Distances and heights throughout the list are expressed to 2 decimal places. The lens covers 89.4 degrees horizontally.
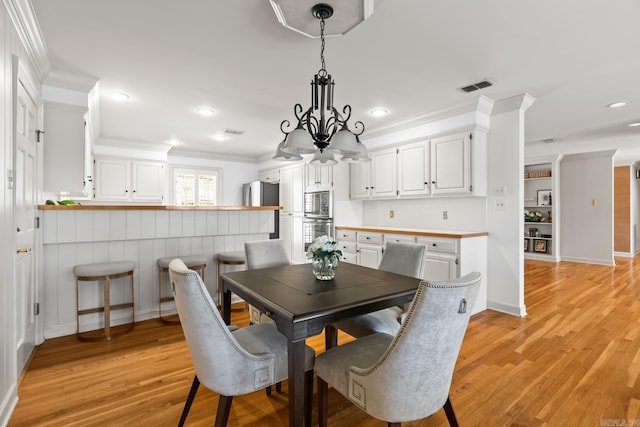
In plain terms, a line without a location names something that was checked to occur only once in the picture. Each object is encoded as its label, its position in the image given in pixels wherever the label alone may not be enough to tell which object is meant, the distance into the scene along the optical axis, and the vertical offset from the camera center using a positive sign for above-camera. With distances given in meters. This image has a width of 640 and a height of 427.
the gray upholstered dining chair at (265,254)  2.71 -0.34
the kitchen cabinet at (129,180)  5.25 +0.59
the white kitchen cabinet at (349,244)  4.49 -0.43
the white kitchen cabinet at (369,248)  4.13 -0.44
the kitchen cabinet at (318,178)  5.10 +0.61
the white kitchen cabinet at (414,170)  3.95 +0.56
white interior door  2.05 -0.04
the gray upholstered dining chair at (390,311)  2.06 -0.67
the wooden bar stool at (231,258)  3.42 -0.46
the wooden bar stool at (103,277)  2.72 -0.52
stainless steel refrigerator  6.27 +0.39
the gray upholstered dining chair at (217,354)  1.35 -0.62
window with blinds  6.36 +0.57
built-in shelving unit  6.38 +0.07
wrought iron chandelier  1.87 +0.47
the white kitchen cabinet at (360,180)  4.67 +0.51
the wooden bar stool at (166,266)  3.15 -0.50
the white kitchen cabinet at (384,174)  4.32 +0.56
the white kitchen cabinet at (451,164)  3.54 +0.56
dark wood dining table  1.37 -0.42
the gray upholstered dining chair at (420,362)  1.17 -0.56
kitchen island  2.82 -0.27
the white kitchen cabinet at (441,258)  3.34 -0.47
